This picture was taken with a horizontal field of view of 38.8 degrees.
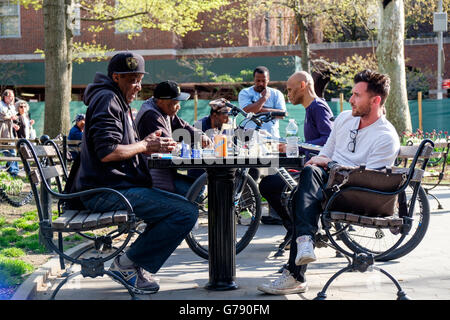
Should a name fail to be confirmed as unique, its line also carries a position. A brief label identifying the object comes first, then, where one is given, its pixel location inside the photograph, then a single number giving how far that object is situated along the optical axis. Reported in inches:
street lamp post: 1158.3
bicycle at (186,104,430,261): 229.3
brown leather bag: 186.4
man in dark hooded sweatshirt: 187.0
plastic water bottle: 203.0
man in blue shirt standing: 337.1
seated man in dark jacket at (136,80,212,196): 242.5
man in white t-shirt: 186.1
